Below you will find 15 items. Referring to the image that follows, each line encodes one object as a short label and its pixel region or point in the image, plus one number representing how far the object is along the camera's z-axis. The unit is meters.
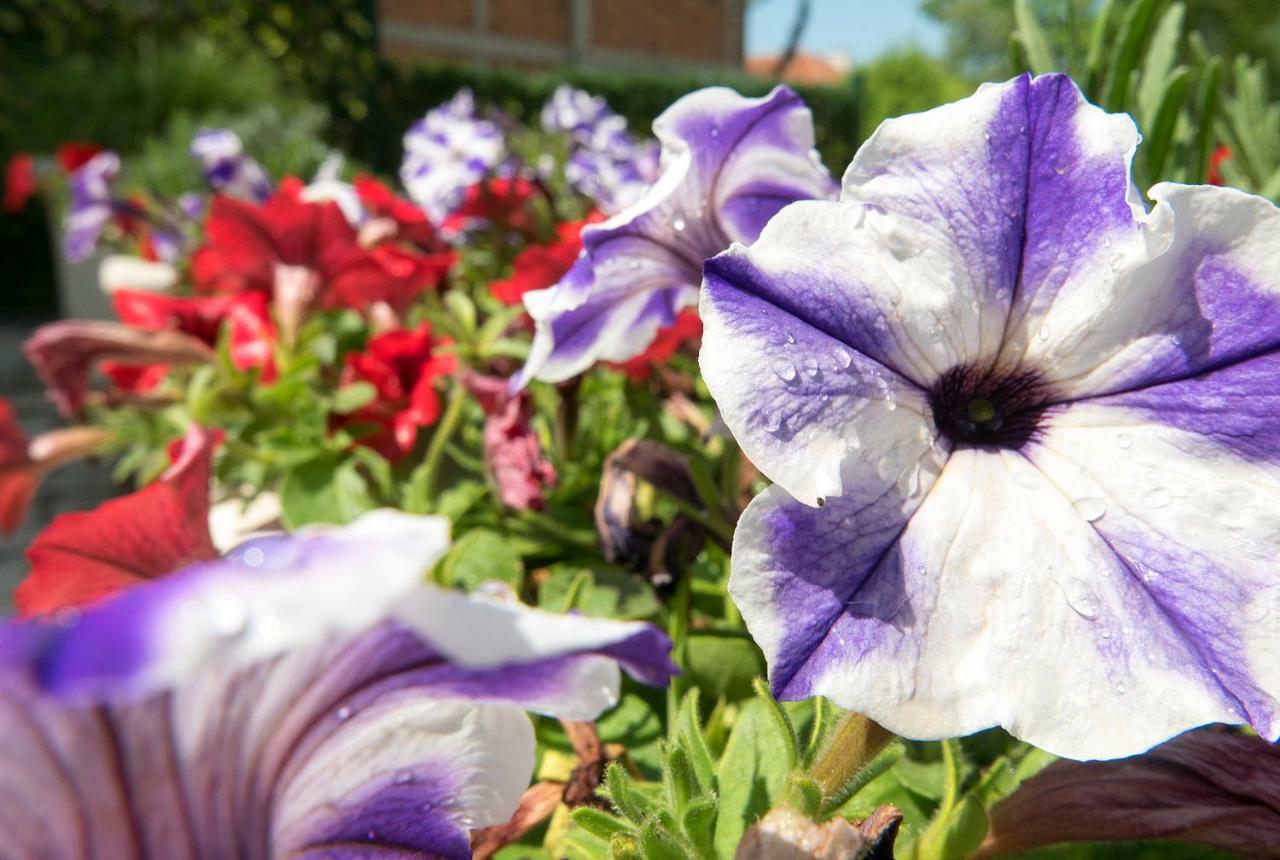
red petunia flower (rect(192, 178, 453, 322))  0.28
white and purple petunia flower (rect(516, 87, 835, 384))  0.13
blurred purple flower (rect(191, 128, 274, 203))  0.59
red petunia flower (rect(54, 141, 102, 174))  0.71
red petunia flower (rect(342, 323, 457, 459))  0.23
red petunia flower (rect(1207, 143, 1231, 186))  0.22
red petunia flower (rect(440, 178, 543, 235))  0.44
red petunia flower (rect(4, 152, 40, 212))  0.93
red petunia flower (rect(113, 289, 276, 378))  0.27
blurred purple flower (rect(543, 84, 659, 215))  0.46
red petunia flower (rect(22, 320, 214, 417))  0.23
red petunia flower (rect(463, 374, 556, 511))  0.19
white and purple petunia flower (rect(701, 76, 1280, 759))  0.08
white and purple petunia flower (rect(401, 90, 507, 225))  0.49
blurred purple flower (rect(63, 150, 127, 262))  0.60
